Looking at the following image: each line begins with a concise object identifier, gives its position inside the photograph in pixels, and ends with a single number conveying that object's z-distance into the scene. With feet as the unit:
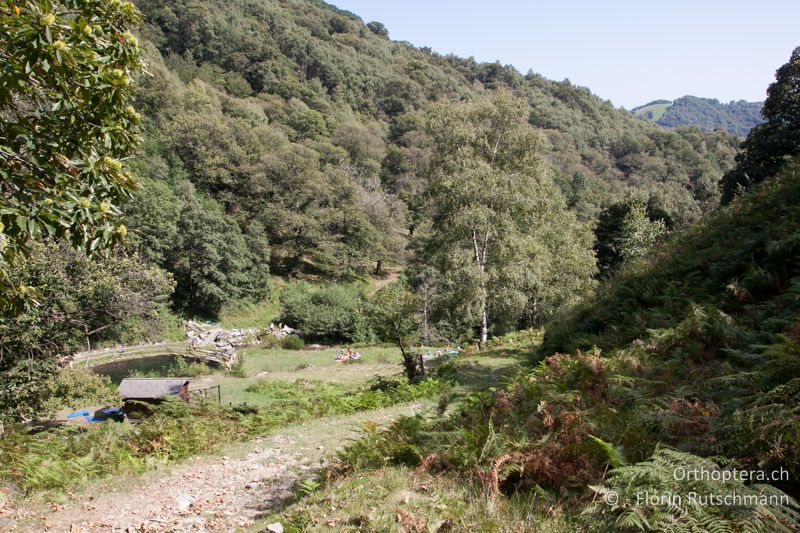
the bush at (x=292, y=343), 122.31
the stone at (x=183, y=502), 19.15
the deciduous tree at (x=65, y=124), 12.33
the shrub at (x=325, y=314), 132.87
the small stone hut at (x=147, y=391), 48.65
